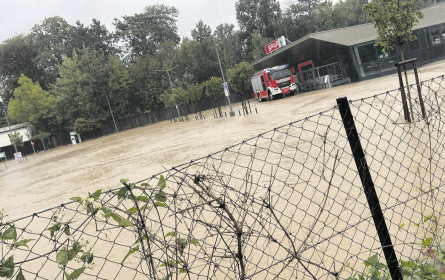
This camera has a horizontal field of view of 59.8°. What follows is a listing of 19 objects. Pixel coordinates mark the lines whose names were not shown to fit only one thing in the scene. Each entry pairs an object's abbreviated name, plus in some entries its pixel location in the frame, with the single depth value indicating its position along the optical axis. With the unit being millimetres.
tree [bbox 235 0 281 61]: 77438
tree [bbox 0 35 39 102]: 68375
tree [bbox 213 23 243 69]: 69319
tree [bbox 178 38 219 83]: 65312
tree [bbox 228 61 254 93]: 35469
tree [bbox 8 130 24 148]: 55634
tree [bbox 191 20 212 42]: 64000
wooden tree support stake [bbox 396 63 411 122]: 9891
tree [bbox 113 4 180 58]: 72625
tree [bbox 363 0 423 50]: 11248
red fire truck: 37000
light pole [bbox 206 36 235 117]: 31097
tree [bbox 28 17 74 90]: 72125
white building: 59662
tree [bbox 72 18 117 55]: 77438
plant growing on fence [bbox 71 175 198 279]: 1810
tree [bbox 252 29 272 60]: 68062
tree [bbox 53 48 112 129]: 59594
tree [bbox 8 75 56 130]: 58125
